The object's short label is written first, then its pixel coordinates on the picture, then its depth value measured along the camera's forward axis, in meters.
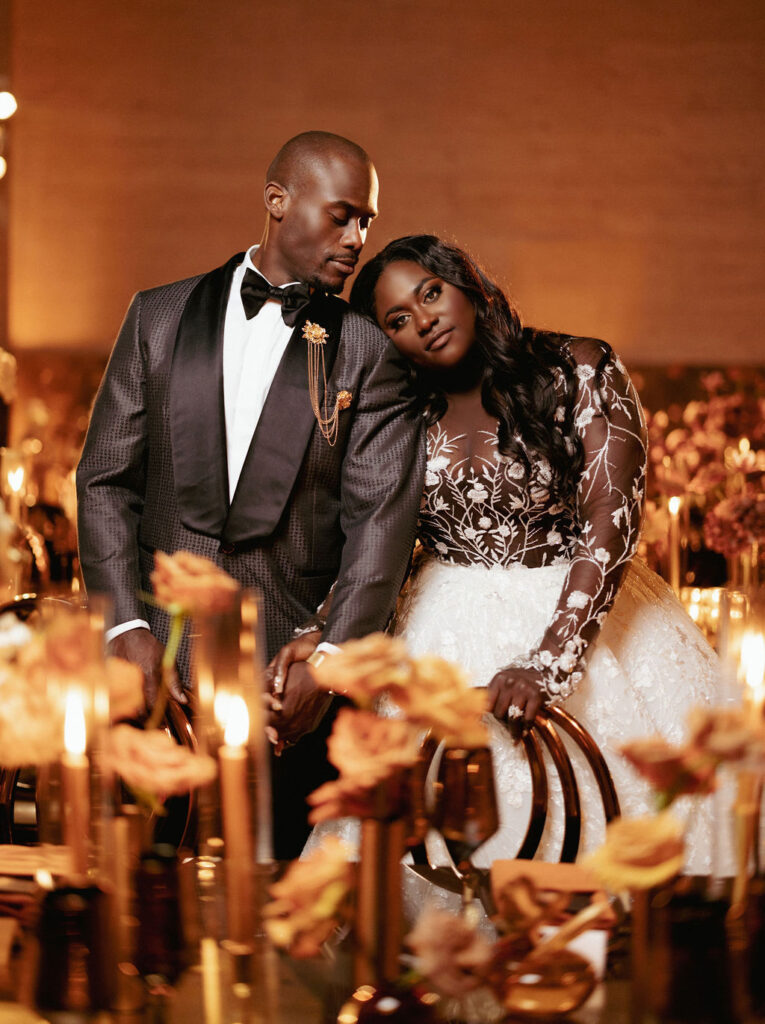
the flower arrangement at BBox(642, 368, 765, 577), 3.42
